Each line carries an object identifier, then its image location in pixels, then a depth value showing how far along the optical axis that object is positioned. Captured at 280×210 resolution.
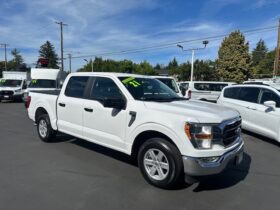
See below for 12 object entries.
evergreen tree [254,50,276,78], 58.72
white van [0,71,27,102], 14.67
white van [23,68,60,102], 14.08
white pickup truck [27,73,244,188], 2.91
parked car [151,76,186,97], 8.35
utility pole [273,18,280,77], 20.46
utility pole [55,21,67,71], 31.00
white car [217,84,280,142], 5.36
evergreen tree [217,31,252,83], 33.59
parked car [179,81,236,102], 13.47
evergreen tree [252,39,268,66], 75.41
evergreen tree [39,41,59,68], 77.99
